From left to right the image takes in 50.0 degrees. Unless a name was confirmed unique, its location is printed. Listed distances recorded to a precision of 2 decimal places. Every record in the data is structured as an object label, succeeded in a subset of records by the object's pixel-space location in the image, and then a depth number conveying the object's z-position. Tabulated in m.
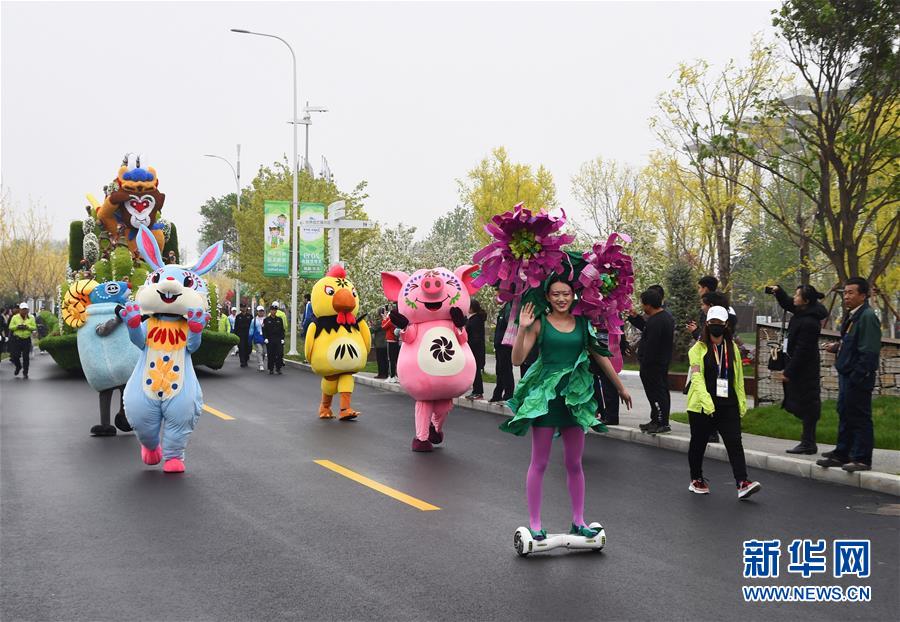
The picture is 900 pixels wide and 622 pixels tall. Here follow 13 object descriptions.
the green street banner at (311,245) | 30.09
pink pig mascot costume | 11.34
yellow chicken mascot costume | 14.16
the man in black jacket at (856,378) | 9.12
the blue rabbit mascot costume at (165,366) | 9.45
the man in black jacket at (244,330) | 26.39
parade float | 21.47
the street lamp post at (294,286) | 31.31
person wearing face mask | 8.55
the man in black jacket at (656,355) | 12.08
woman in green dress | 6.49
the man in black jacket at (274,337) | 23.89
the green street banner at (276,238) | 30.69
